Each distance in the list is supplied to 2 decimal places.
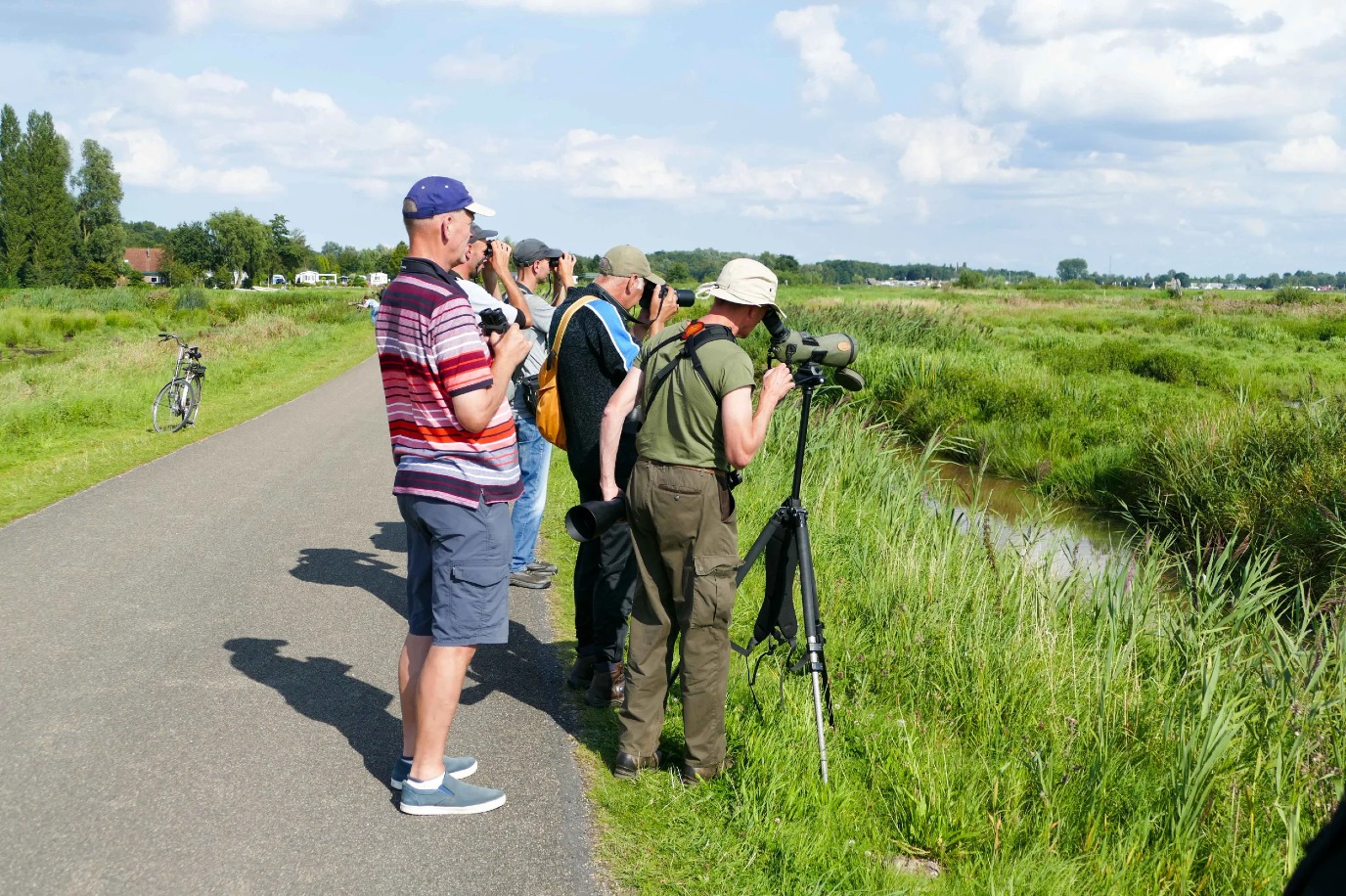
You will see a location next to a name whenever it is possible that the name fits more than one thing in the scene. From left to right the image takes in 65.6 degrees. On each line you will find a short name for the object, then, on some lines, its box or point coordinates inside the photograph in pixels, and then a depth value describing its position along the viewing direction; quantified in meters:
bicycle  13.21
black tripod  4.02
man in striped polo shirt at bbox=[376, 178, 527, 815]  3.39
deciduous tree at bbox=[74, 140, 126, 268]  93.31
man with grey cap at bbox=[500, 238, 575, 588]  6.11
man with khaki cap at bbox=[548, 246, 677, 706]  4.77
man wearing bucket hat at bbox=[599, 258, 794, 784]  3.67
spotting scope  3.78
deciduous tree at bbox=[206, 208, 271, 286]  110.12
